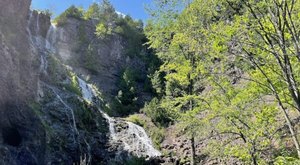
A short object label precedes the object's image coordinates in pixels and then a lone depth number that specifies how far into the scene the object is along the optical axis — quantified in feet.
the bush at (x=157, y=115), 75.08
